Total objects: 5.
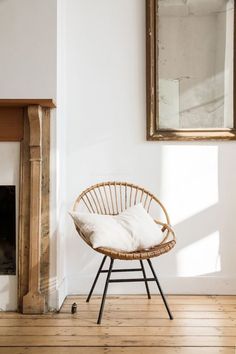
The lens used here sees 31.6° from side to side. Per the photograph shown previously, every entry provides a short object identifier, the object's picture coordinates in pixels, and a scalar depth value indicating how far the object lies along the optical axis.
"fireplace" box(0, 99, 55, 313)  2.54
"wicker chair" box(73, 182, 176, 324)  2.79
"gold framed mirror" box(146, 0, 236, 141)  2.98
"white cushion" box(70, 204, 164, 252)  2.37
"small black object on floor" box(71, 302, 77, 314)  2.49
